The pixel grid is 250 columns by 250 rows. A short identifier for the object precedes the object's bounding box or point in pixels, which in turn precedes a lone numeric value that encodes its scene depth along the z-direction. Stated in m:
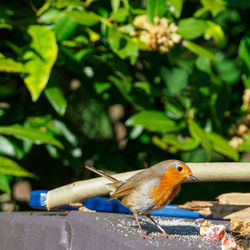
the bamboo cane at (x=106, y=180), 3.87
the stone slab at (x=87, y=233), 3.35
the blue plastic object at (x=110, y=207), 4.32
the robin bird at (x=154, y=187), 4.02
